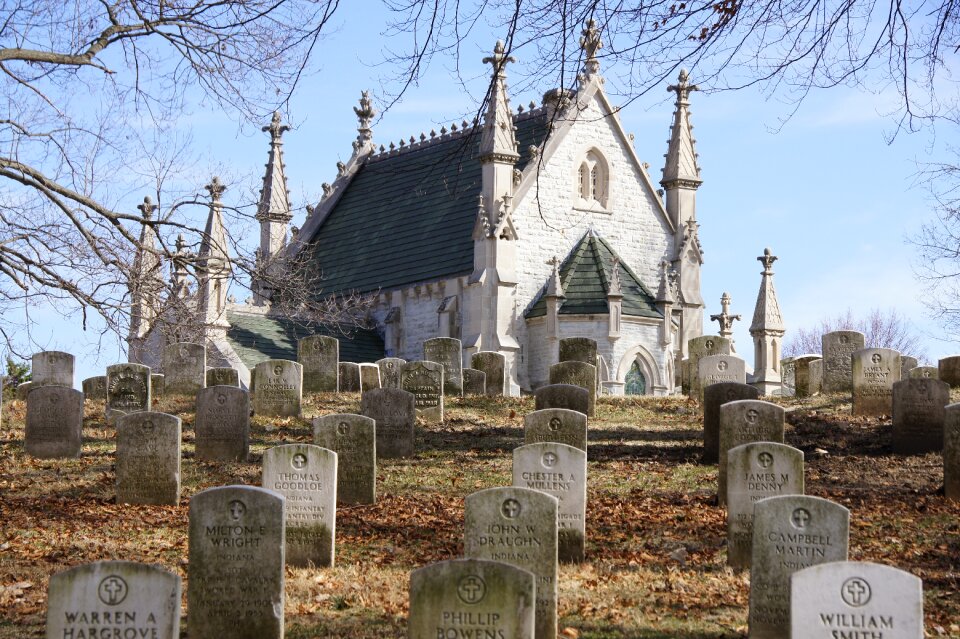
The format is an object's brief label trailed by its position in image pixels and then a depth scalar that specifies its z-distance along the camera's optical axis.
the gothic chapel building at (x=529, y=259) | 36.88
